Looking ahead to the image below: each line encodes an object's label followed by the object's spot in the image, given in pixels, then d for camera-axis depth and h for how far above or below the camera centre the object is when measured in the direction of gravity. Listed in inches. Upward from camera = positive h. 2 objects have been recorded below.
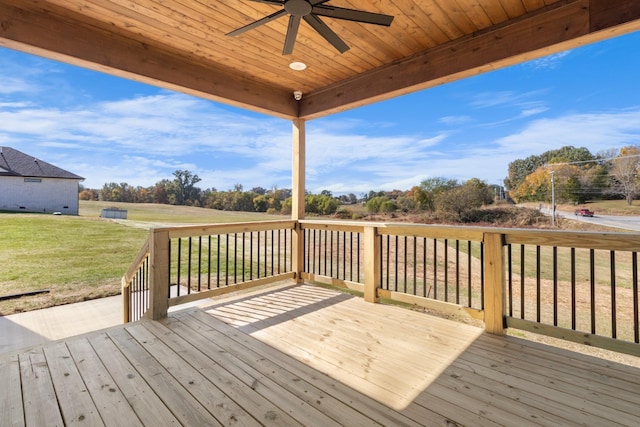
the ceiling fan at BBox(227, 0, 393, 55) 74.8 +54.2
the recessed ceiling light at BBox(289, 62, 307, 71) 131.8 +69.3
